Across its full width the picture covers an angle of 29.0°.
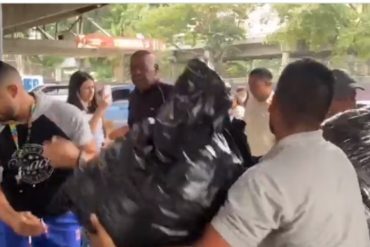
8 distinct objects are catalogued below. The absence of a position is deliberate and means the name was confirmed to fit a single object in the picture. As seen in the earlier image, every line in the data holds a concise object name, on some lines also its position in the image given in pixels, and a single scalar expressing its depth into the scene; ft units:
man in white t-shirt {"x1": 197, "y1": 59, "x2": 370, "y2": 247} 4.90
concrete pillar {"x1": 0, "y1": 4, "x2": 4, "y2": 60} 10.85
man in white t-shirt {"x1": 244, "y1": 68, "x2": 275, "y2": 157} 13.51
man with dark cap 9.47
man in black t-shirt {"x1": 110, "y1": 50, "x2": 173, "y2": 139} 11.96
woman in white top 13.83
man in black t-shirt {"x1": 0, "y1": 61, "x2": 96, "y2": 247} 9.24
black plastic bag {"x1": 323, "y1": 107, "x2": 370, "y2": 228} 8.35
